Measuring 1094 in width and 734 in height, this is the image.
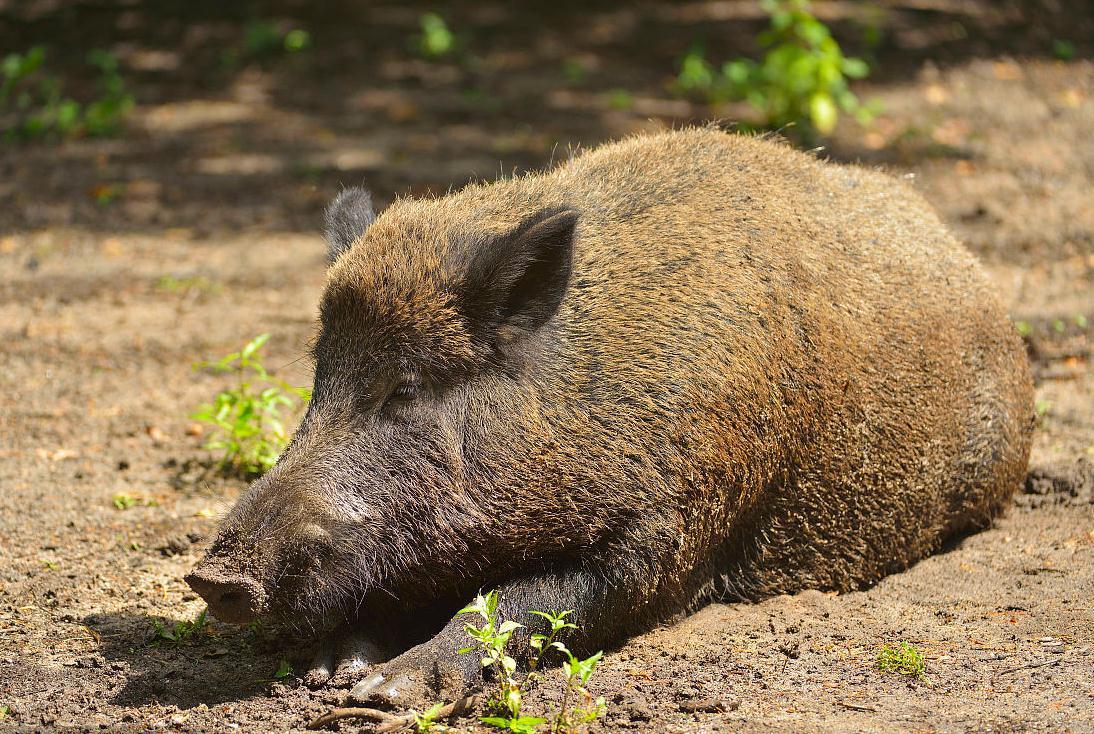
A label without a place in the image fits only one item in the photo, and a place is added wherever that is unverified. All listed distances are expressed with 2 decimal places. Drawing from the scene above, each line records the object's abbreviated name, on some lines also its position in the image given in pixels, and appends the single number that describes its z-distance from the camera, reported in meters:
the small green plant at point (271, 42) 25.41
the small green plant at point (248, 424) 10.64
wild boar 7.74
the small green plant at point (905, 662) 7.45
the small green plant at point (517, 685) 6.53
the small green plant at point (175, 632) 8.12
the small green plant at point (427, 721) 6.64
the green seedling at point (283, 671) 7.69
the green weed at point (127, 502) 10.12
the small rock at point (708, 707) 7.06
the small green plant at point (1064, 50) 23.16
